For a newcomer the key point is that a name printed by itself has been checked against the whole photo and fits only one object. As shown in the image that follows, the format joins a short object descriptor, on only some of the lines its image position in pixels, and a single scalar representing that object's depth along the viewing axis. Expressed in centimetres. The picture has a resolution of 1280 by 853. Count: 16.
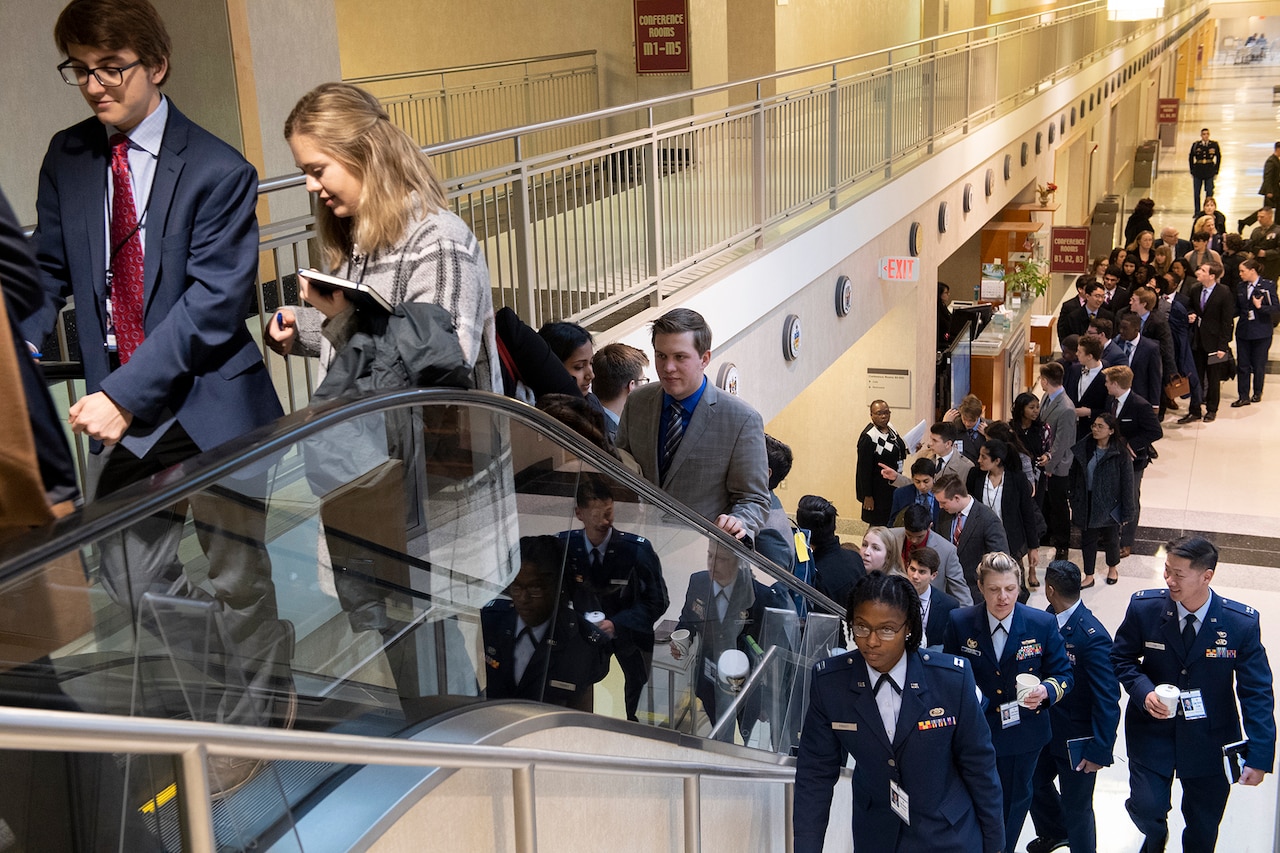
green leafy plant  1795
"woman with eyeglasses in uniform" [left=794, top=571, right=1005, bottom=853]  362
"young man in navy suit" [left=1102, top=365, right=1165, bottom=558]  1018
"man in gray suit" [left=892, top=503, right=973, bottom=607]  685
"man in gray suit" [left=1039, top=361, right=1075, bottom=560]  980
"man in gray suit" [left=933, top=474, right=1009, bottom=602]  781
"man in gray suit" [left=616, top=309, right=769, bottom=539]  413
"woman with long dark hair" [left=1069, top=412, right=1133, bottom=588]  969
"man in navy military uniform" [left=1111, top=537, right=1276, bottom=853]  544
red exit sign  1227
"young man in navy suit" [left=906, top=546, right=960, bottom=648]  593
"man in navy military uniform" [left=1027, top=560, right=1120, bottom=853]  555
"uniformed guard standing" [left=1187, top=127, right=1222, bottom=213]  2788
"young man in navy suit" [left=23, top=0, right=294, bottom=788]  234
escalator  141
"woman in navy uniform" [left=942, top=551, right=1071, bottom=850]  532
